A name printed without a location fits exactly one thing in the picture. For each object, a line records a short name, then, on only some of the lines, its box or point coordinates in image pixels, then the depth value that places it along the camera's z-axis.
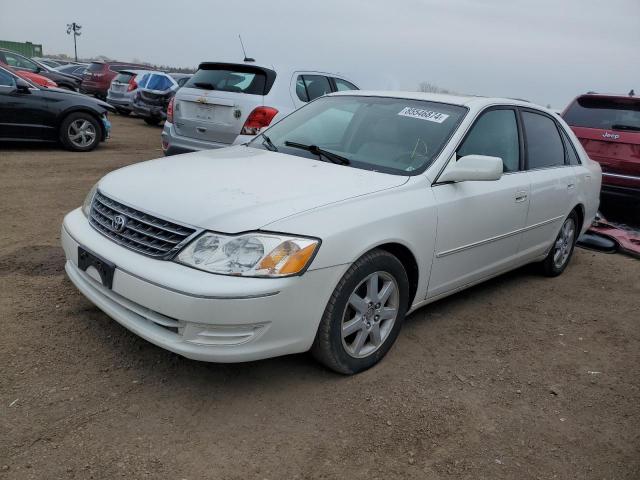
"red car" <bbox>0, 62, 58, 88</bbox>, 13.93
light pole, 53.62
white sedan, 2.65
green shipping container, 41.03
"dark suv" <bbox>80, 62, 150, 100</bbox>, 19.89
